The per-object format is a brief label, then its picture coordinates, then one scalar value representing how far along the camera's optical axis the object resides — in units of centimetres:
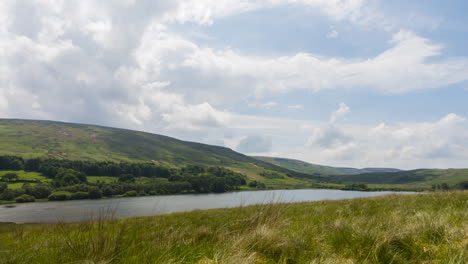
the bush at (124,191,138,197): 12875
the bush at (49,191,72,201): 11092
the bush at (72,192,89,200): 11611
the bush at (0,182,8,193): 10712
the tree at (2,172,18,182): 12792
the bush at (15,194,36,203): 10332
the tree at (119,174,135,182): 15966
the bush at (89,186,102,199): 12000
